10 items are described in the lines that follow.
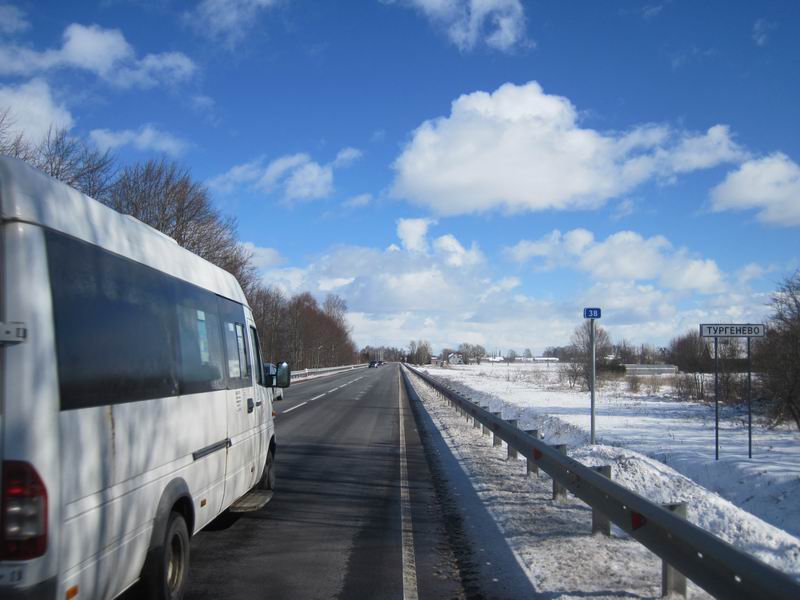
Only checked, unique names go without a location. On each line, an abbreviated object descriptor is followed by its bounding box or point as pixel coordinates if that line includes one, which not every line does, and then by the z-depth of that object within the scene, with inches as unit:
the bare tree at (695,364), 1134.6
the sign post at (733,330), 483.8
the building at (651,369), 2407.6
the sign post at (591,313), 537.3
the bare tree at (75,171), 1054.4
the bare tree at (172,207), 1439.5
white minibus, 117.9
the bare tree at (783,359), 666.8
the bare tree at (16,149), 888.2
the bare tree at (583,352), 1517.0
